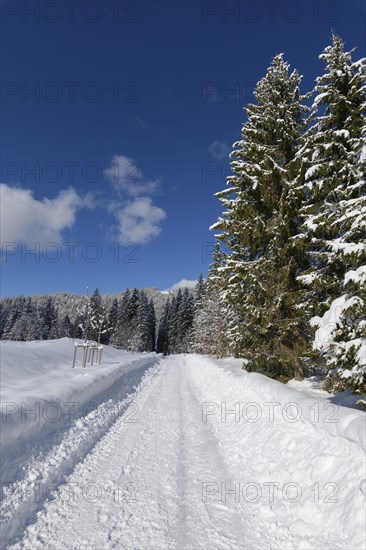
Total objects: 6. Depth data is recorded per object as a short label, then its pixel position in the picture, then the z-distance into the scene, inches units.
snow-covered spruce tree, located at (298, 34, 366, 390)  261.4
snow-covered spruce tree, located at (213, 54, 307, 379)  468.1
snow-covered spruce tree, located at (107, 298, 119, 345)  2673.5
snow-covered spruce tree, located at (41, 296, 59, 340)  2878.9
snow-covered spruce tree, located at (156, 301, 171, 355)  3083.2
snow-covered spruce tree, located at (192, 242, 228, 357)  1237.9
